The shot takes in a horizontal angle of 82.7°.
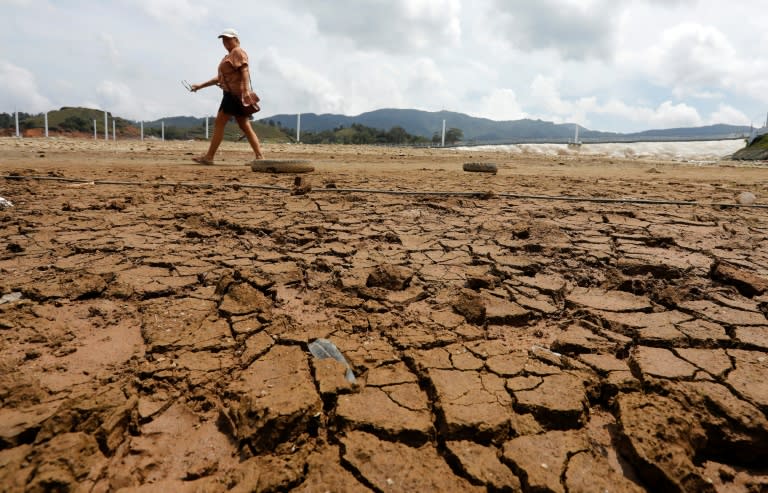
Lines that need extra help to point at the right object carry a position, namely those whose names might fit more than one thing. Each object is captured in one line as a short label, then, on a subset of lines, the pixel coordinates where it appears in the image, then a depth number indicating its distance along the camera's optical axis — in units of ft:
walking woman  18.06
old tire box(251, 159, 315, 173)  18.48
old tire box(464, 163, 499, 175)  21.98
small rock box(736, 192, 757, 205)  13.48
